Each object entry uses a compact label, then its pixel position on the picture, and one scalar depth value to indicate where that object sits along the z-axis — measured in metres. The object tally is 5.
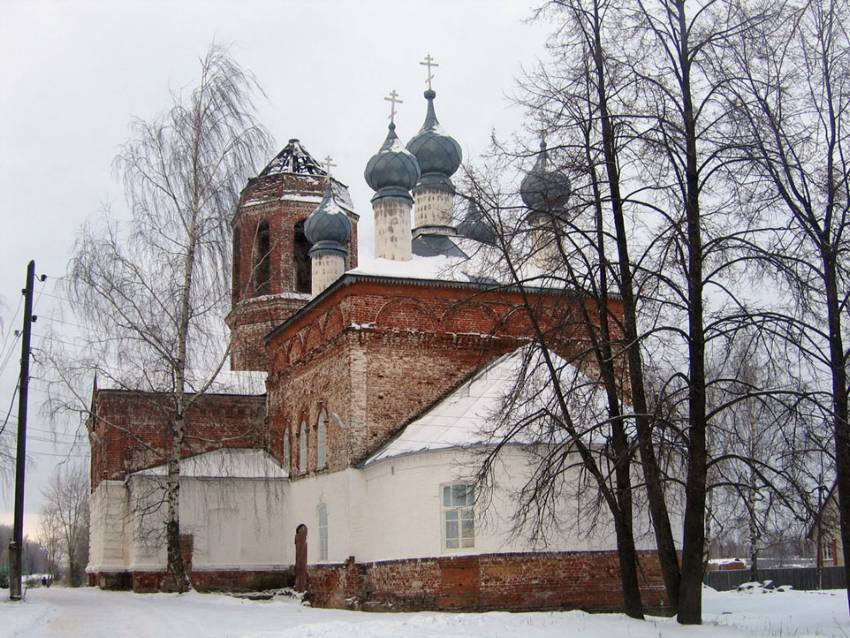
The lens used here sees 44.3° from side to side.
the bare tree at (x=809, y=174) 12.85
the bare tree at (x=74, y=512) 54.66
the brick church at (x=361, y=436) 17.92
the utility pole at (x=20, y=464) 18.83
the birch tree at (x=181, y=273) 20.53
